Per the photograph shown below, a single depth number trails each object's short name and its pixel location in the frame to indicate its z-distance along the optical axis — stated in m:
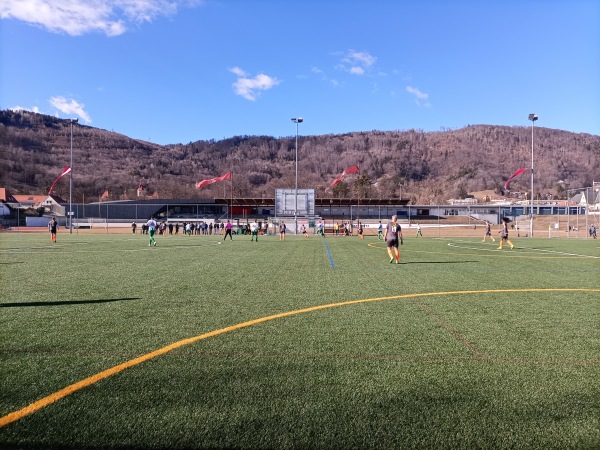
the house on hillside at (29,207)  72.26
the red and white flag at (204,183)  77.38
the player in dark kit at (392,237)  16.53
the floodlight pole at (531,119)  45.86
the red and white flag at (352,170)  74.44
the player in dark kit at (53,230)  29.18
